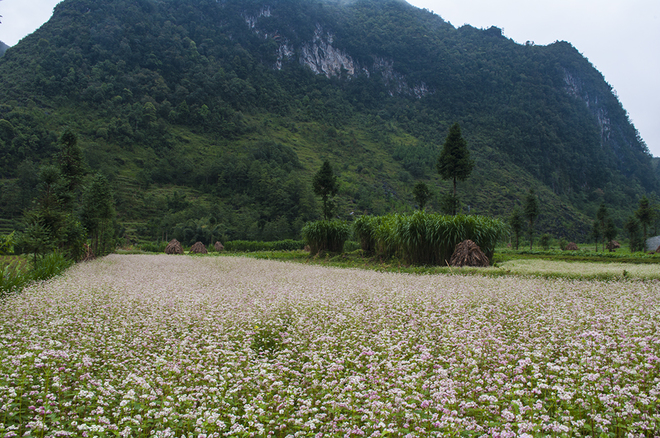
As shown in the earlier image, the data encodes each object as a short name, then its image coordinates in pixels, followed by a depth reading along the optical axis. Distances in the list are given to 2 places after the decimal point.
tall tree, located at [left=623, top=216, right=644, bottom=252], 39.06
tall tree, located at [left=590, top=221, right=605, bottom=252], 43.27
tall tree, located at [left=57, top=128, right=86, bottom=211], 18.86
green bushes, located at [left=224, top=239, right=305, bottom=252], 35.03
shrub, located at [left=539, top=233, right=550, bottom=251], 43.91
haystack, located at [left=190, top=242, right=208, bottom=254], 34.44
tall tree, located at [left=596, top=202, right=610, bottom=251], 40.88
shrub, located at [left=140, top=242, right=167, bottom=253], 40.78
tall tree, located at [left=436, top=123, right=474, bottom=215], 24.64
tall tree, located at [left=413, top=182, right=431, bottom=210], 28.83
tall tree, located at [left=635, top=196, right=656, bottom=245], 34.14
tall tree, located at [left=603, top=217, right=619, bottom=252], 40.06
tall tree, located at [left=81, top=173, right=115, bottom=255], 21.34
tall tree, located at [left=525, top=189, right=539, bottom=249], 38.72
